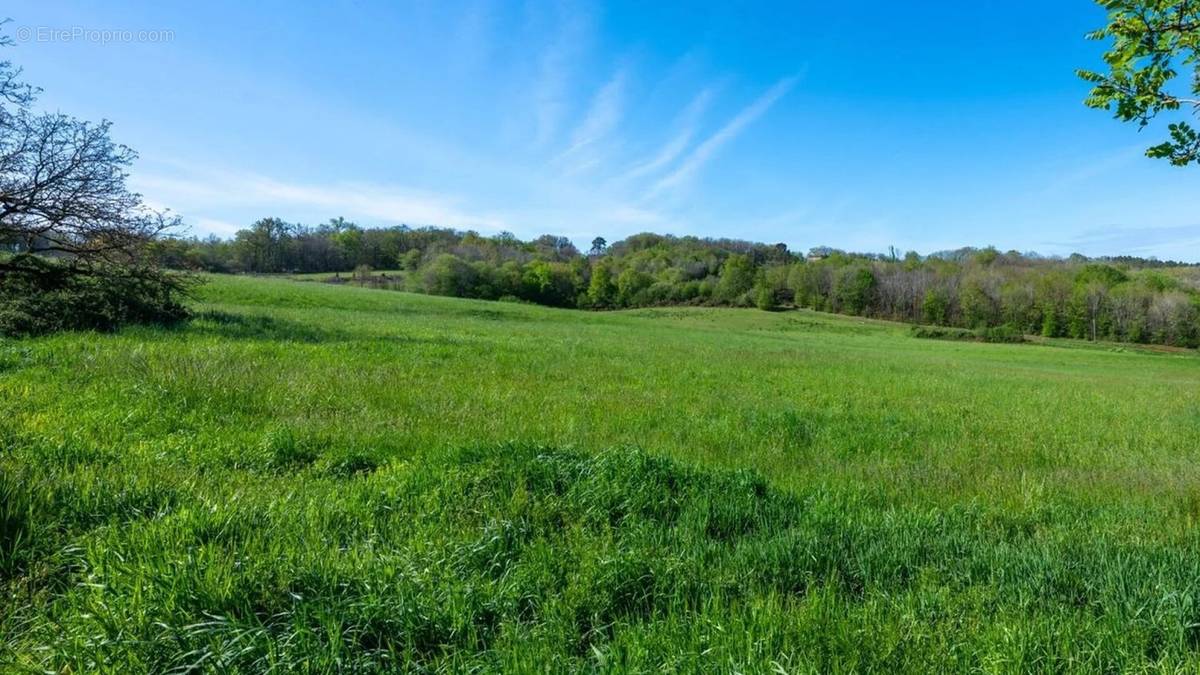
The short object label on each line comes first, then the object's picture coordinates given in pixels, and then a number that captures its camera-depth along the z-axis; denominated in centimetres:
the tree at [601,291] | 12394
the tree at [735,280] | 11822
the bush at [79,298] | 1305
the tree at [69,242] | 1373
